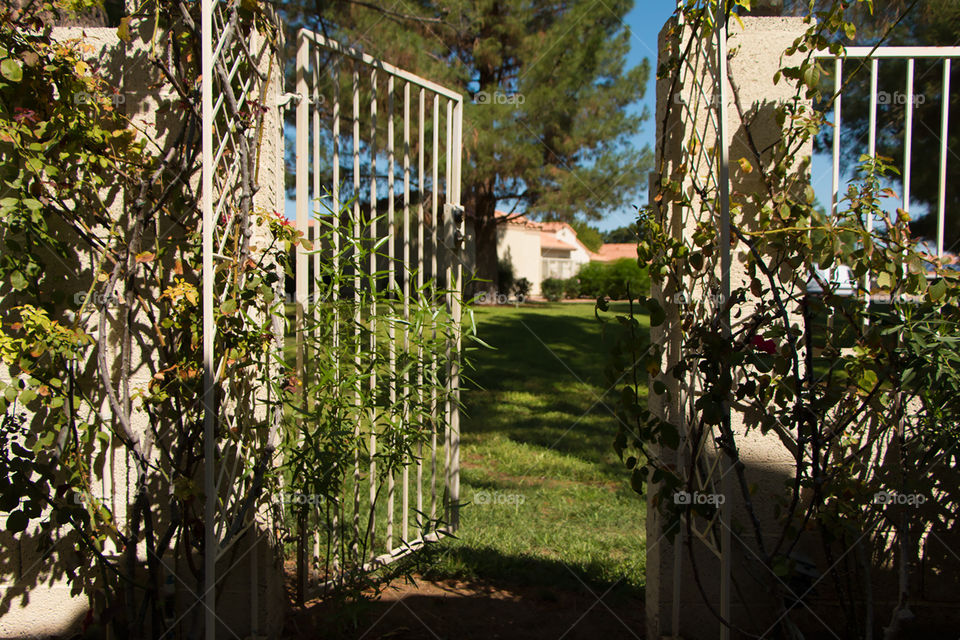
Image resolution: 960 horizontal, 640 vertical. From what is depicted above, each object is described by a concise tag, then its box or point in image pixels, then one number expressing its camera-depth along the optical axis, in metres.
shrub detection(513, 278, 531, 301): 23.62
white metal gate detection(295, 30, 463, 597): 2.50
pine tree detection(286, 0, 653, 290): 13.45
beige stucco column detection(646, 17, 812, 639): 2.51
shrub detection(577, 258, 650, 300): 23.19
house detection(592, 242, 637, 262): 40.78
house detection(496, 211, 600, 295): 26.30
